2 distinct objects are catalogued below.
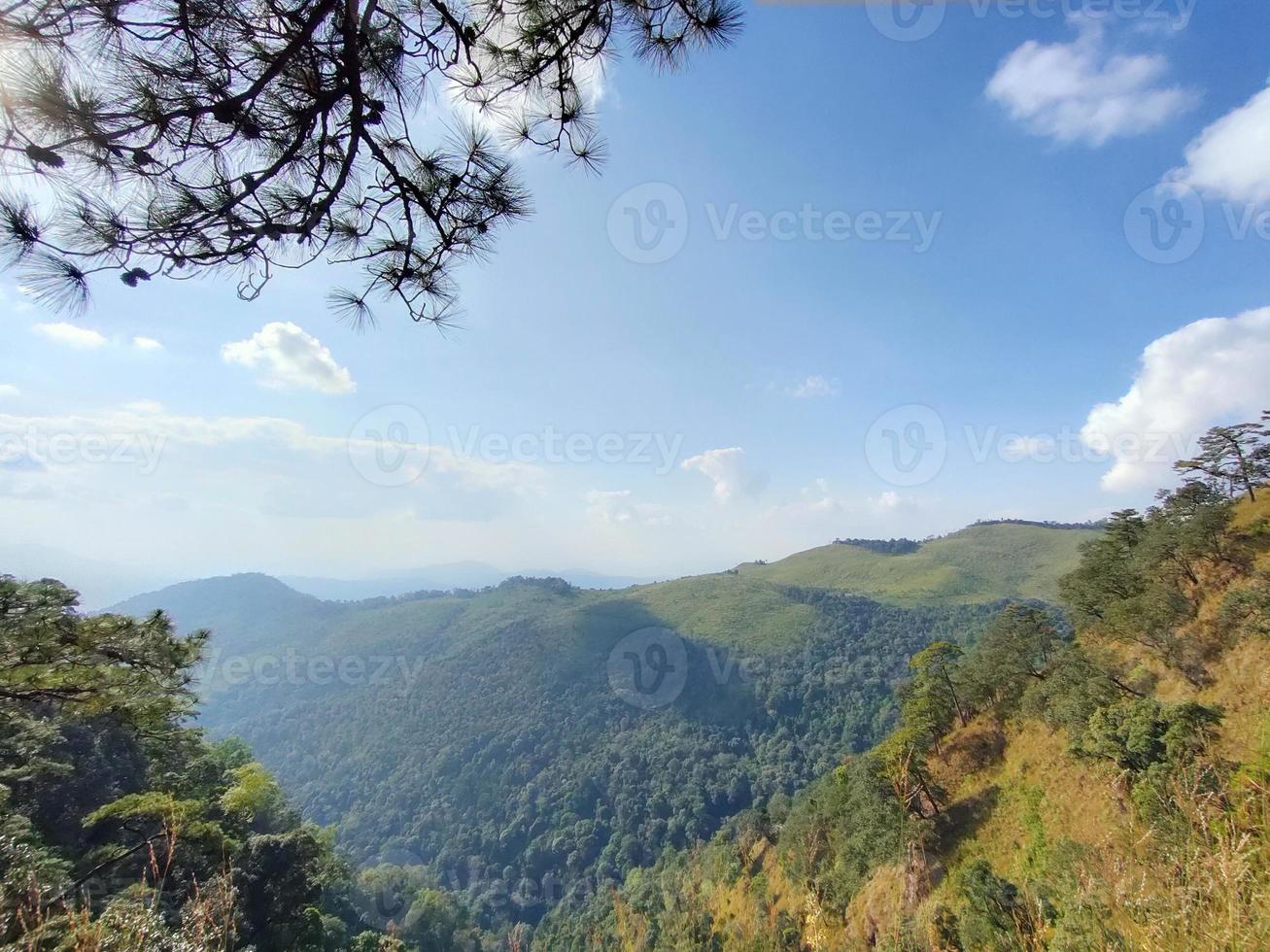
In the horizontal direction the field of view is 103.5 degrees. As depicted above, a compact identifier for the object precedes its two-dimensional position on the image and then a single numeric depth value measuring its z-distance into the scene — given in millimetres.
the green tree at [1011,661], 26547
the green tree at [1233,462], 25719
